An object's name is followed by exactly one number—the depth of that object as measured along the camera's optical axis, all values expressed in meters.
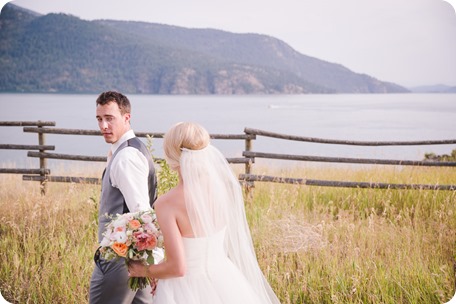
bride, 2.11
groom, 2.46
